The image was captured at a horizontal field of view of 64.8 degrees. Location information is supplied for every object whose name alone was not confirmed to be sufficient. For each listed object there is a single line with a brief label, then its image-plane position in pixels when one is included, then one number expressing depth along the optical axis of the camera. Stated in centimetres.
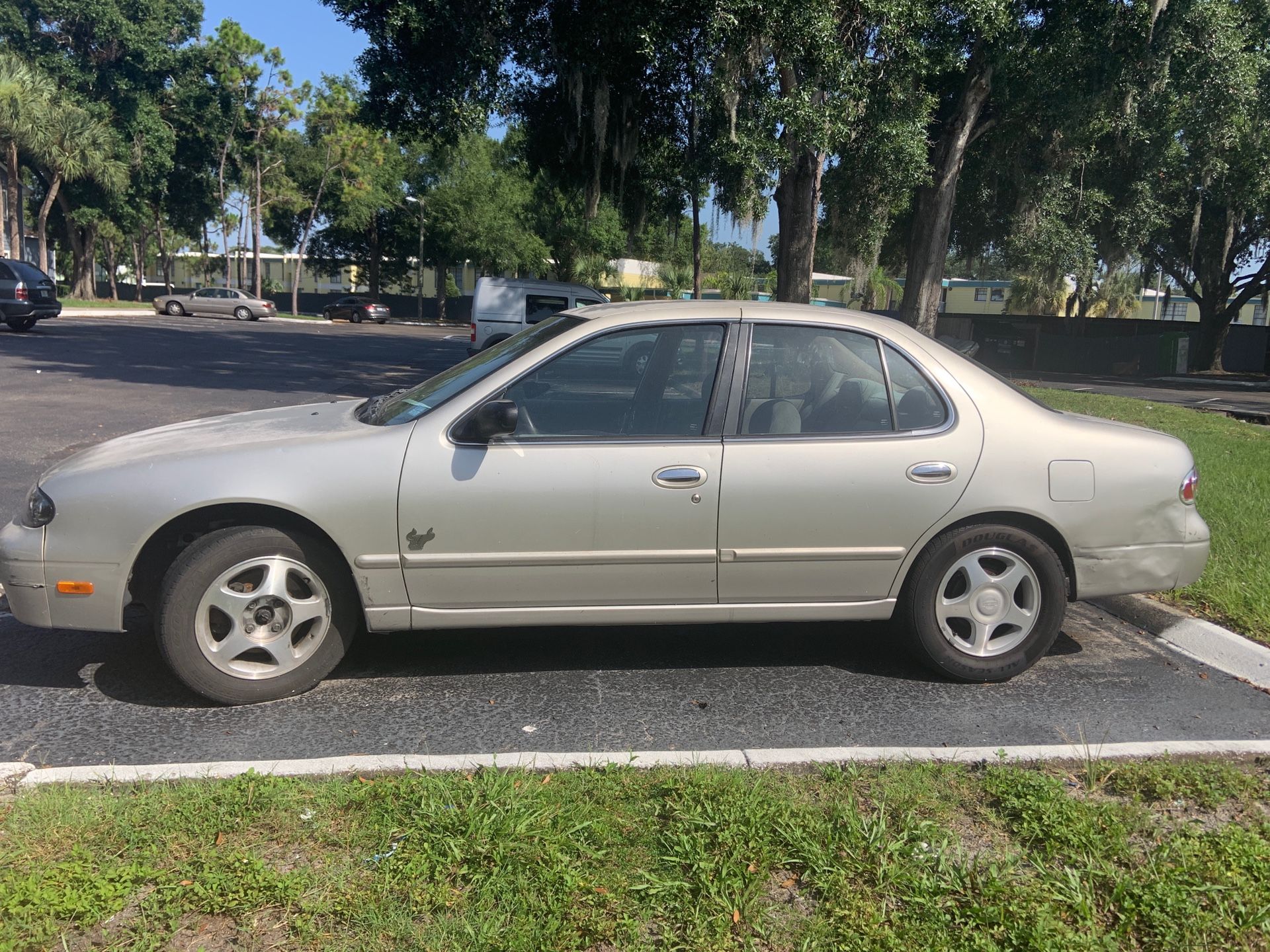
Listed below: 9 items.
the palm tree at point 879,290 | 3083
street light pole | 5771
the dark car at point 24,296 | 2359
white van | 1942
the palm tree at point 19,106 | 3666
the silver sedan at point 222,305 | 4497
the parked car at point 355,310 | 5247
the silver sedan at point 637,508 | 386
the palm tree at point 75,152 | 3947
